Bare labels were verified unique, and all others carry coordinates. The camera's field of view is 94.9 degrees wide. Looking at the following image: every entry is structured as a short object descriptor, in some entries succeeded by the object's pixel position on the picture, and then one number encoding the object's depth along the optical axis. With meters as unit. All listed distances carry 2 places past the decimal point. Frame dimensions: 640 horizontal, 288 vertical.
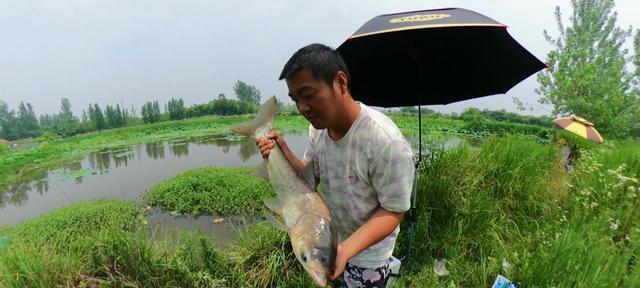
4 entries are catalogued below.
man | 1.29
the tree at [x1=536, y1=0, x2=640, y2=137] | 12.71
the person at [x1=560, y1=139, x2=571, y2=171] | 5.28
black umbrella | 2.08
